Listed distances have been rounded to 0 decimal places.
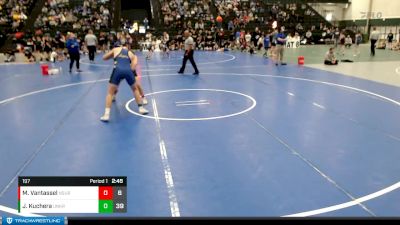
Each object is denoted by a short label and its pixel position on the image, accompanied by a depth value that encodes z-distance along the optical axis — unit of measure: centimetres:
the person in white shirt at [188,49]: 1438
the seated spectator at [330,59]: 1702
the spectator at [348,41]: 2688
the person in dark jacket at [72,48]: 1456
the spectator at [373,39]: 2171
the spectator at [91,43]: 1839
